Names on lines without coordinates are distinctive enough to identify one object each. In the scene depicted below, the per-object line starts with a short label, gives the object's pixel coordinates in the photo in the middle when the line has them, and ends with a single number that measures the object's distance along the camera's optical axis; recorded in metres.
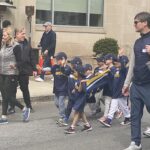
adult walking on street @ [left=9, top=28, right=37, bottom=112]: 10.42
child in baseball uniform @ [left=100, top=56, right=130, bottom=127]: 9.64
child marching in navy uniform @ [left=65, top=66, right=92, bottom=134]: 9.02
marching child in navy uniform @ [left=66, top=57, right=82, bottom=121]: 9.20
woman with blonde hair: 9.73
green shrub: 19.41
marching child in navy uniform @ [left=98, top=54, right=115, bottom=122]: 9.64
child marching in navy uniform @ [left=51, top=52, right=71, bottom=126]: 9.48
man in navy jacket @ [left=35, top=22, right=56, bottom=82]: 15.40
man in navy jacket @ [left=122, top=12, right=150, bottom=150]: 7.37
